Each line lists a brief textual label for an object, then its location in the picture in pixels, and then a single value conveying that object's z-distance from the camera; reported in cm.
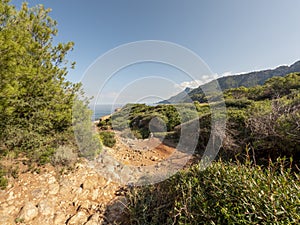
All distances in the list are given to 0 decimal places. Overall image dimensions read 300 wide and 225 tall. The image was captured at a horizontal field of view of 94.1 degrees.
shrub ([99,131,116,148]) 584
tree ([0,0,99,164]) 220
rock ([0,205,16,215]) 209
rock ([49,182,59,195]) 258
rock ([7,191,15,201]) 230
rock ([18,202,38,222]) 208
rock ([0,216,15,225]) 197
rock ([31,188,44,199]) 242
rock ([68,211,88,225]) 215
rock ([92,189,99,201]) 267
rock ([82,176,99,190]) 287
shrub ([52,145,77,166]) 318
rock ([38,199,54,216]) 222
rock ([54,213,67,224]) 214
